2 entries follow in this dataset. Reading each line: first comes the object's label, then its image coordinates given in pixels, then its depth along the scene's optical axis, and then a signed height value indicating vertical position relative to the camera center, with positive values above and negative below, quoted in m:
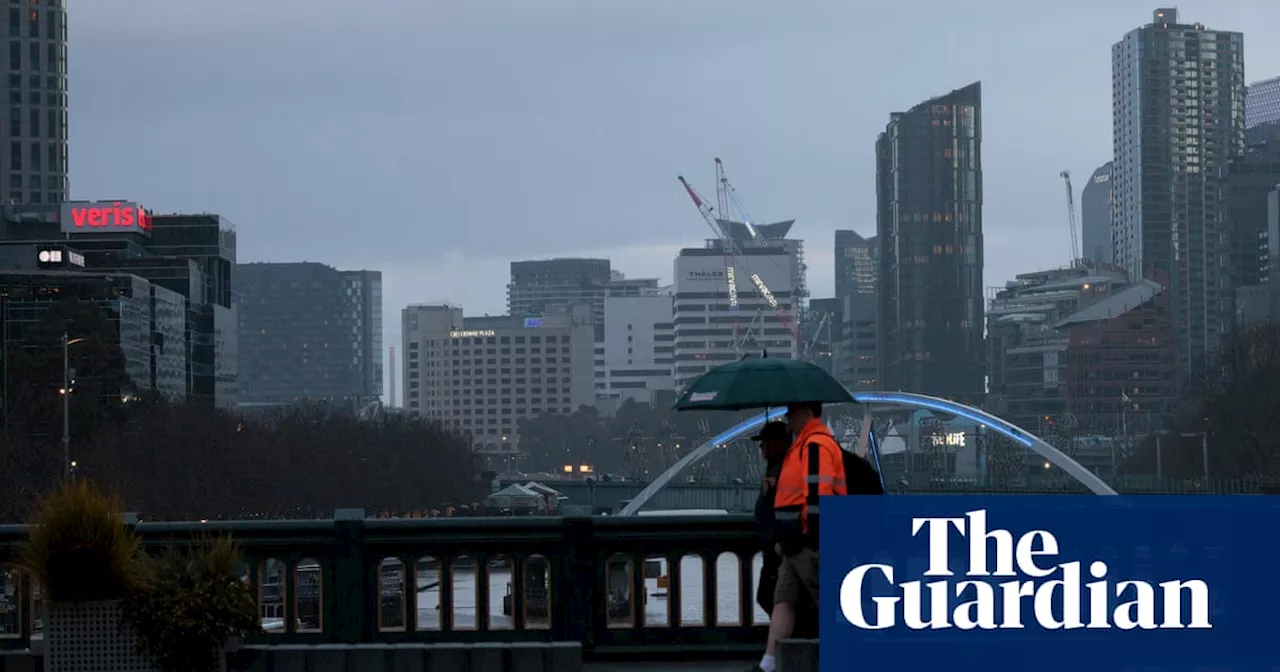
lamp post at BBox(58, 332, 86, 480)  89.22 -1.74
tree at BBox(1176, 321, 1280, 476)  132.00 -2.92
